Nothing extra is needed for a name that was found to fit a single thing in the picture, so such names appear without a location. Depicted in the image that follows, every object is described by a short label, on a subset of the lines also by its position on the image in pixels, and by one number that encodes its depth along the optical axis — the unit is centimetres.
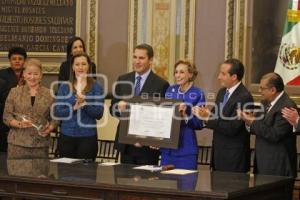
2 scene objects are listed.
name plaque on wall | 923
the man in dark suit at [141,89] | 666
